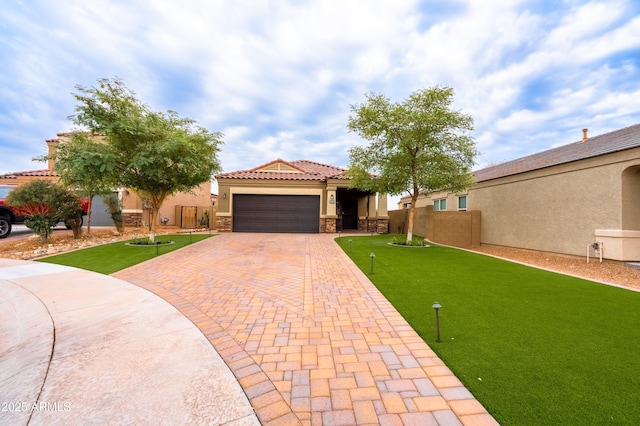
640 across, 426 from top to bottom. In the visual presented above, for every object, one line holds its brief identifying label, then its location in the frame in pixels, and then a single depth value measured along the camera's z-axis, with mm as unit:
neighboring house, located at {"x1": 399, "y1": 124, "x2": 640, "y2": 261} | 7832
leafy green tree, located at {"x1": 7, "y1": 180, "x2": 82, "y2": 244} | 10109
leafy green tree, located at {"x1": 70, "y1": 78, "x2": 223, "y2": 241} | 9188
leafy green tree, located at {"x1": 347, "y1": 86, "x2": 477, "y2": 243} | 10383
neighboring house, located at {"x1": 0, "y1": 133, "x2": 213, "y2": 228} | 17125
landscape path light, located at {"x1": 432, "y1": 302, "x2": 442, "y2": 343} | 3145
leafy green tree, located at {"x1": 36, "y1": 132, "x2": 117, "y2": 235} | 8773
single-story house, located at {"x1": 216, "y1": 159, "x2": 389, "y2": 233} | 16656
